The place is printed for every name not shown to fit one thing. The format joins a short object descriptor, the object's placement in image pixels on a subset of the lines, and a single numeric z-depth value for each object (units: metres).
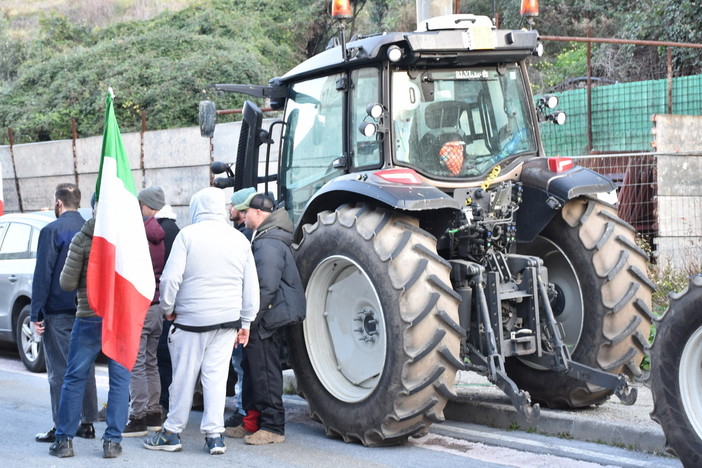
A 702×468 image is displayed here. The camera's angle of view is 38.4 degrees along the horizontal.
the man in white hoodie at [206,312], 6.93
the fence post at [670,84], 13.73
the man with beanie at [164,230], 8.09
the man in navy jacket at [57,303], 7.49
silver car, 11.41
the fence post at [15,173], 22.17
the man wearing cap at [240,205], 7.85
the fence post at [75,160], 20.70
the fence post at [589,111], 14.05
